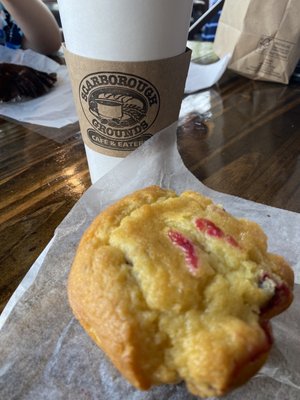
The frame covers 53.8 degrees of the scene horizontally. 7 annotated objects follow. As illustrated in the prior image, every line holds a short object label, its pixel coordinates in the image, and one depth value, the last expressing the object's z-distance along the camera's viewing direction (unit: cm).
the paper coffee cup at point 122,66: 16
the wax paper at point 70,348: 13
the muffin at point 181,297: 11
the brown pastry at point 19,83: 33
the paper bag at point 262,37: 34
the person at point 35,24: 44
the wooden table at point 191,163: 19
